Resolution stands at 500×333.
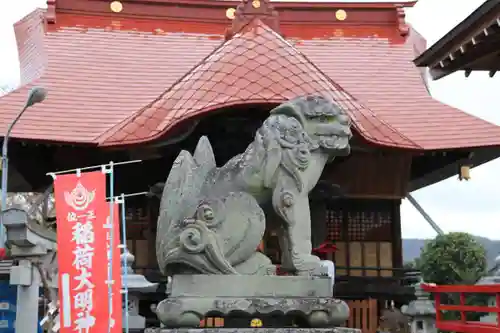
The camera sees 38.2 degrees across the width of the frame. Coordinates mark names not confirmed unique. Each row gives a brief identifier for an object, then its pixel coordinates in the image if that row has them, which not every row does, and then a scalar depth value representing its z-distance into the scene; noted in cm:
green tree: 2794
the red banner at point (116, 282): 751
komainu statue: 533
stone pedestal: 509
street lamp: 969
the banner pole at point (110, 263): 739
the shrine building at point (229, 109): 1191
